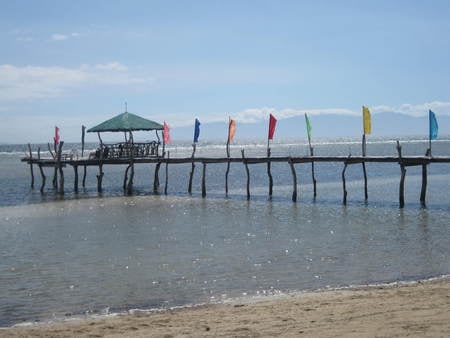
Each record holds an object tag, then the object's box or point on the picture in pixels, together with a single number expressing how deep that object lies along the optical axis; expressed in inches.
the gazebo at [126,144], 1407.5
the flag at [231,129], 1380.7
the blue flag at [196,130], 1385.6
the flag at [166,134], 1429.6
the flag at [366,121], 1193.4
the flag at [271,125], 1317.8
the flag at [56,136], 1593.0
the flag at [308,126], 1319.6
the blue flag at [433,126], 1122.6
